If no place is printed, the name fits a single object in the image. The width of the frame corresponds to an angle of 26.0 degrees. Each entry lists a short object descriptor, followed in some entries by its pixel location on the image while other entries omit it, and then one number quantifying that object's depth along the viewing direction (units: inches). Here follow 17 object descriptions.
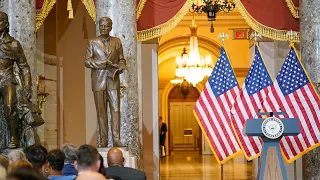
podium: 369.4
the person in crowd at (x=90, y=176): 189.6
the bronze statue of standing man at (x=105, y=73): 388.5
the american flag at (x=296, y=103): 443.2
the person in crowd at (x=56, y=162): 248.2
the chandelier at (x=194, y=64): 788.6
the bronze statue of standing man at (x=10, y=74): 367.2
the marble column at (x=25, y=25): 438.3
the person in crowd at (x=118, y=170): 266.4
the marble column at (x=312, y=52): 478.0
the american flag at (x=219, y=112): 451.2
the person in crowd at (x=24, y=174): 152.7
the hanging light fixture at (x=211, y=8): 606.9
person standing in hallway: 994.7
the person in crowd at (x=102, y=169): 246.2
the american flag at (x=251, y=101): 447.5
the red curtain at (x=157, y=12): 505.7
